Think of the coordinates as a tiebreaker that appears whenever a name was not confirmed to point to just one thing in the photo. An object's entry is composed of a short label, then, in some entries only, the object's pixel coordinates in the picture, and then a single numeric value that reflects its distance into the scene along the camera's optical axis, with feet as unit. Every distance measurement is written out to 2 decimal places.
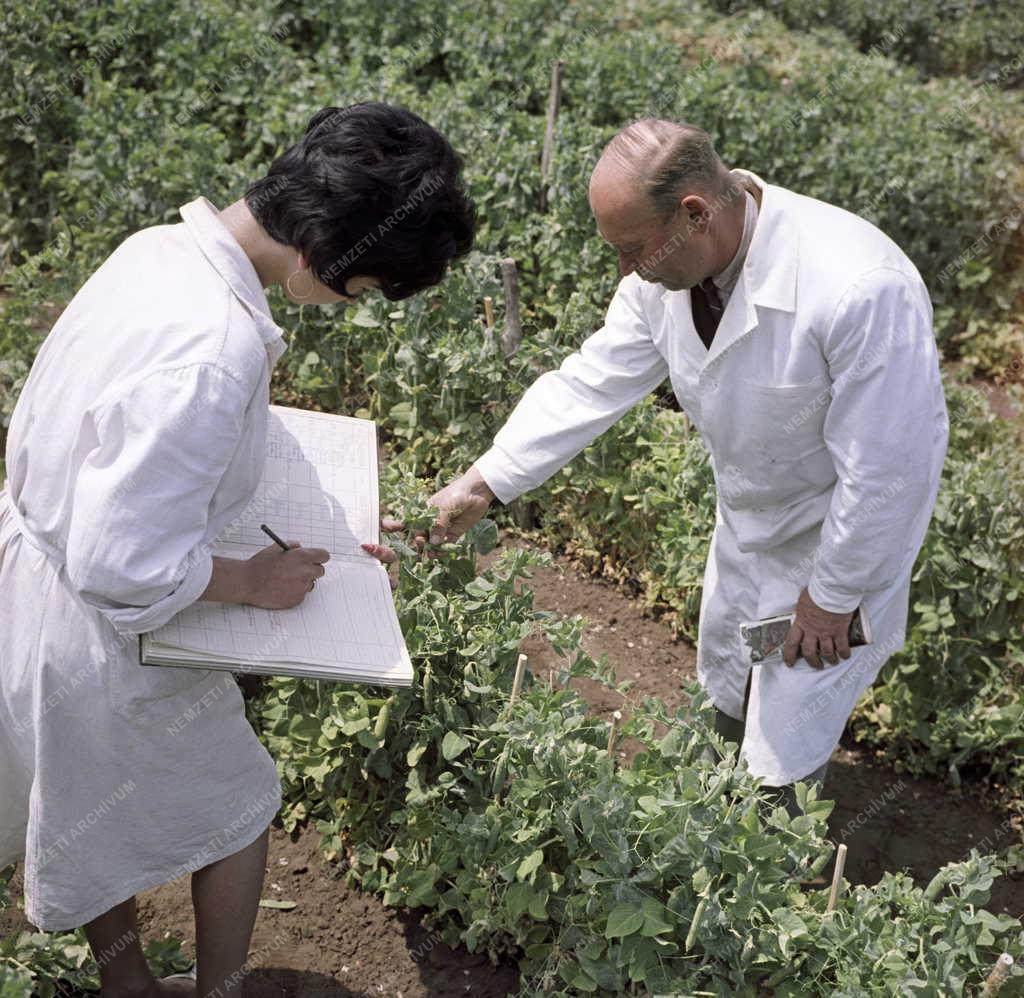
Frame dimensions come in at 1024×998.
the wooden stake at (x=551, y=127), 17.46
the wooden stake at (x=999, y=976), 7.13
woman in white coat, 6.11
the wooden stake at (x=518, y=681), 9.00
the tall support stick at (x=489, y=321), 14.46
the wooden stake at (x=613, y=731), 8.87
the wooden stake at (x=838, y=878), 7.84
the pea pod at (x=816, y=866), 7.95
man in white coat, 8.18
